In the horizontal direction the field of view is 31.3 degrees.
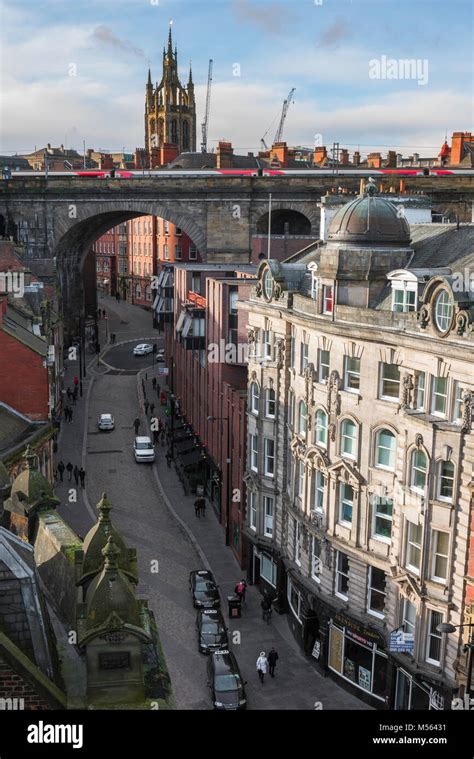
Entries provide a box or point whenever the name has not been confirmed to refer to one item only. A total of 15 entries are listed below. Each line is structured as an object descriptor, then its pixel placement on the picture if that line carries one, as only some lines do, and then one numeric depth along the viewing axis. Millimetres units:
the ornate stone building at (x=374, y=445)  26734
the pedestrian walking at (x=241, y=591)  38531
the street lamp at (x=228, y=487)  44438
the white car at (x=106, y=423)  64062
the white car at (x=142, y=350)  91750
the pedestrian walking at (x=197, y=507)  48719
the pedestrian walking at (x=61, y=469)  53375
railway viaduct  75062
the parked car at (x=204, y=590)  36938
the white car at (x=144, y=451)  57125
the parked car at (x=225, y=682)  29641
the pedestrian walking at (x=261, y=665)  32125
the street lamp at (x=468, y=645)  25219
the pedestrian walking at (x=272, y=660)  32656
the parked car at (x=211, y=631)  33719
